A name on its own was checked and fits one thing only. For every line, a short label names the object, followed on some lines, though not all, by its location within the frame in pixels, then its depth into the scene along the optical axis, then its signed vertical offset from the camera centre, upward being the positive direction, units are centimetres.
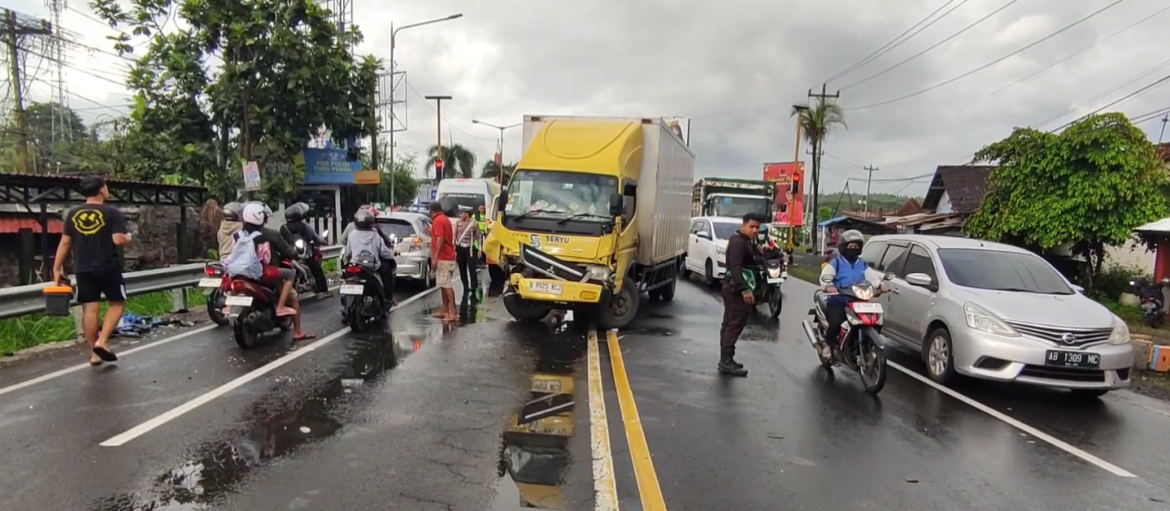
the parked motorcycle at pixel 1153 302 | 1470 -148
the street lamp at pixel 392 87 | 3278 +566
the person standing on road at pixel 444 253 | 1095 -70
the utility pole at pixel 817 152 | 4291 +378
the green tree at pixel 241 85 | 1997 +320
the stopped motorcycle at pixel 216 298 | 988 -132
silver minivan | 740 -103
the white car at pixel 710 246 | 1741 -78
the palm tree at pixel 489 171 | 6999 +354
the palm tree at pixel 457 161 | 6141 +388
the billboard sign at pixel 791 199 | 3194 +84
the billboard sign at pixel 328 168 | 2991 +141
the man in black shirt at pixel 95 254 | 725 -57
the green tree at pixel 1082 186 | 1560 +87
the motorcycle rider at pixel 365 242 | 1004 -52
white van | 2836 +56
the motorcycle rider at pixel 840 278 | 811 -65
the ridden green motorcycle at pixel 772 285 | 1261 -121
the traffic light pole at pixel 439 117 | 4950 +599
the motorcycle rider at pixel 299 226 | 1134 -38
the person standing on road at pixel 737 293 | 790 -83
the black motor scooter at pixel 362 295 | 962 -121
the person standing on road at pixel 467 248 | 1297 -72
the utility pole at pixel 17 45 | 3022 +605
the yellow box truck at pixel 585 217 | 1015 -10
